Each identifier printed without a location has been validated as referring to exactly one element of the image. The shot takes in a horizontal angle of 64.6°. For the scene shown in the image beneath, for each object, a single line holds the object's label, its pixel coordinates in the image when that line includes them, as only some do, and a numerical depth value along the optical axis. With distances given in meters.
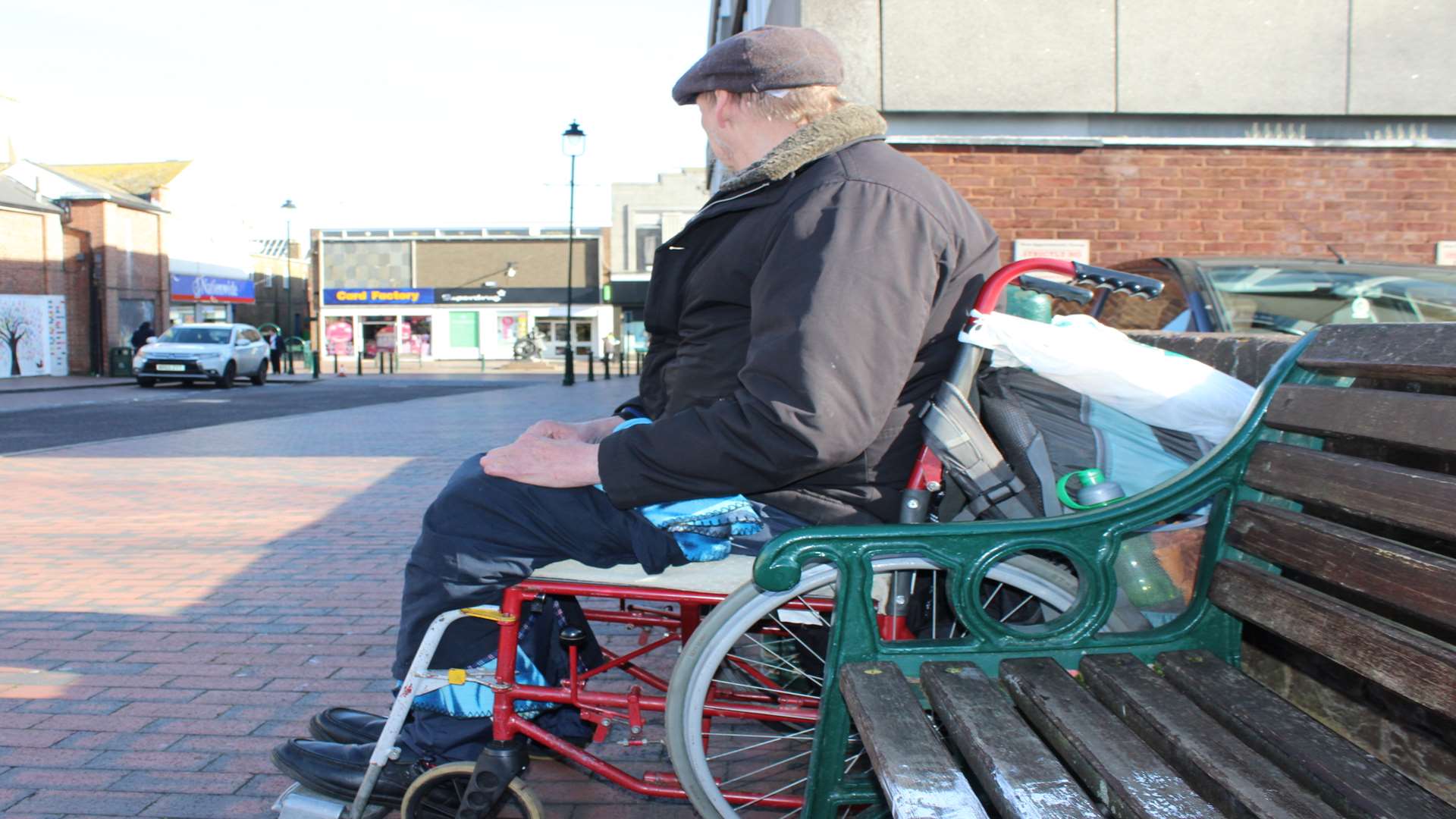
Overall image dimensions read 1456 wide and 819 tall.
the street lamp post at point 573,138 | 24.75
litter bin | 31.50
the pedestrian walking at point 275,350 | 38.00
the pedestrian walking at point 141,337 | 31.38
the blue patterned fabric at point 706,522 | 2.22
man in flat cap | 1.98
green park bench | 1.48
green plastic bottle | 2.14
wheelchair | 2.11
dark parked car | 5.13
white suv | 26.25
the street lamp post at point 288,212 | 33.07
